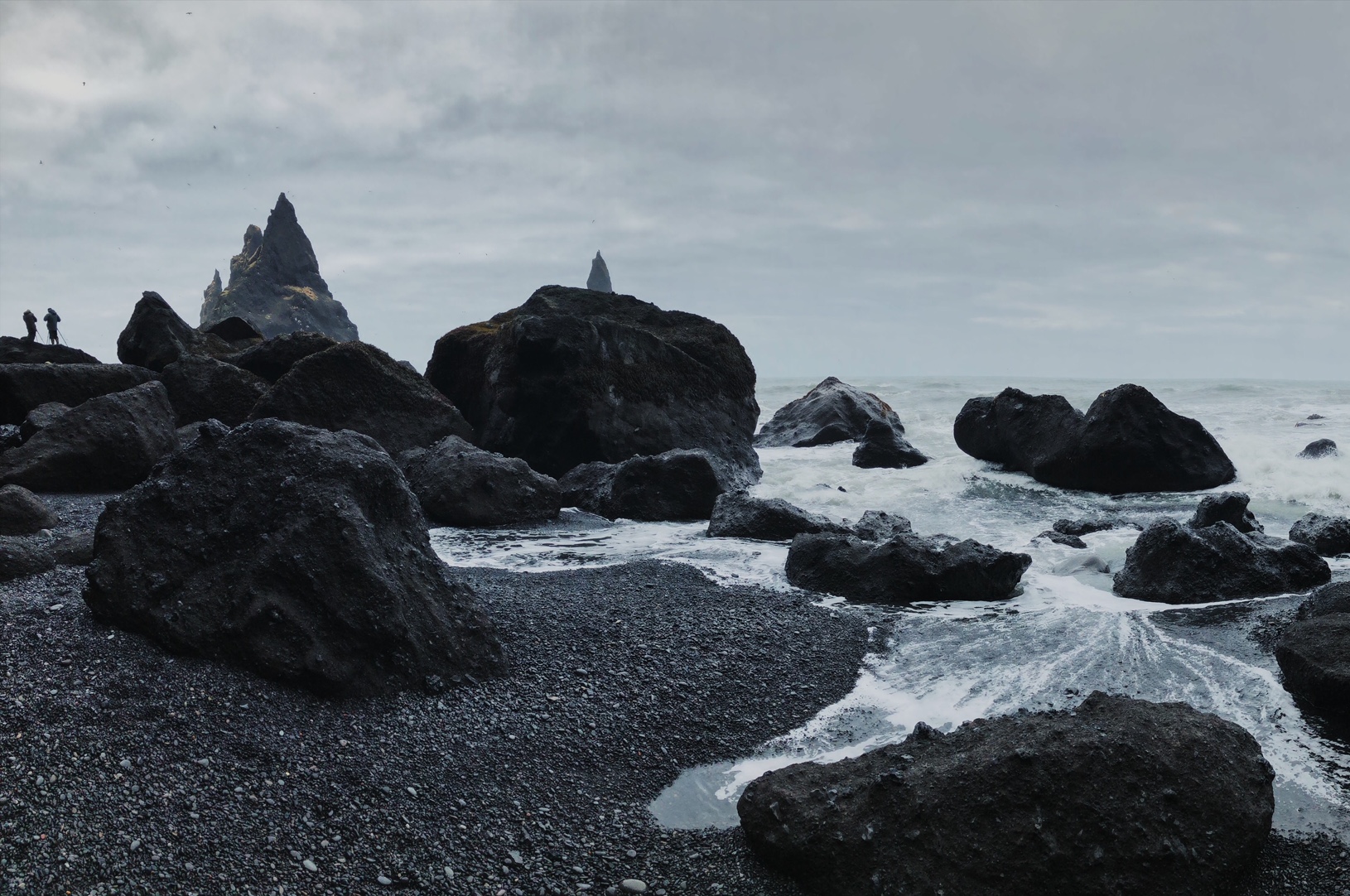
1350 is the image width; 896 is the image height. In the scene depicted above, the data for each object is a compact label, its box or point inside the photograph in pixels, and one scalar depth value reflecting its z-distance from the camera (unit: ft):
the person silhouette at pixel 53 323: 100.58
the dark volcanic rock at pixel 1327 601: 25.39
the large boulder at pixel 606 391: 60.39
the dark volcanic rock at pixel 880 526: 41.42
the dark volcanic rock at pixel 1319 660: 20.12
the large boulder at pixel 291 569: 19.45
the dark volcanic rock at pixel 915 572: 31.35
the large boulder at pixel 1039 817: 13.88
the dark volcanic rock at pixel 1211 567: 30.78
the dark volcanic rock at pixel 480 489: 44.70
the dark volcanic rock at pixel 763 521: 41.57
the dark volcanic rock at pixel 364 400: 53.78
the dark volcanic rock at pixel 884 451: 72.59
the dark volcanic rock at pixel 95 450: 41.93
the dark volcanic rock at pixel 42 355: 74.23
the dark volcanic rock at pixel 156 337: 69.21
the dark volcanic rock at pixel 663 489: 48.21
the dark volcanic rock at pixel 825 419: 87.66
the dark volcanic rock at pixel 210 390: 57.62
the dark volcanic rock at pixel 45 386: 56.95
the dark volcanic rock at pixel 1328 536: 37.27
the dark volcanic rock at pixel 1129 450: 58.95
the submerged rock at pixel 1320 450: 68.54
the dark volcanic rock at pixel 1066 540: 40.96
